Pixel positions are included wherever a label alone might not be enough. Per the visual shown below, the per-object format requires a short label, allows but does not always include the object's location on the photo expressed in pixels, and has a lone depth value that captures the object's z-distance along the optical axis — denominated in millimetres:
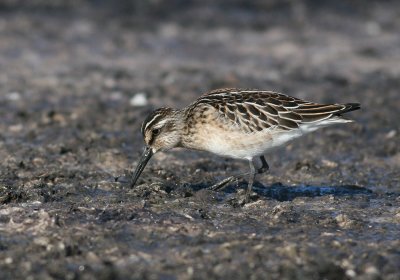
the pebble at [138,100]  16078
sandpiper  10398
